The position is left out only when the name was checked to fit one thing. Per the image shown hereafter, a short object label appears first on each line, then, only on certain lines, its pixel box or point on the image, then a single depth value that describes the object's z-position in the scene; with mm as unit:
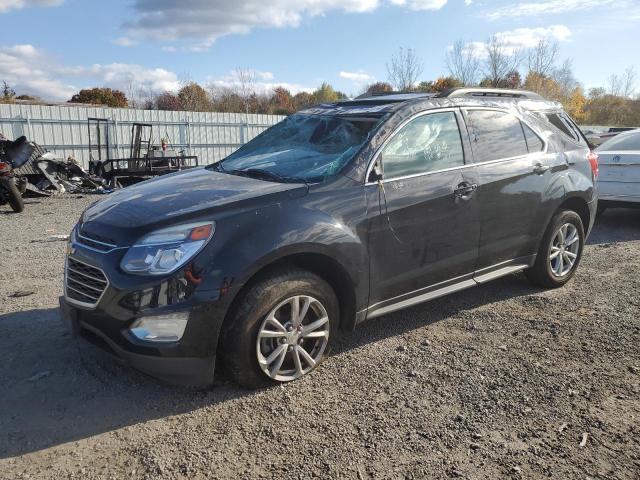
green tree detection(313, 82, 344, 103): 62009
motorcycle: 10391
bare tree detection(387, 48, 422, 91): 30266
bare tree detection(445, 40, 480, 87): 30594
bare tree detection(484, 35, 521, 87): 30438
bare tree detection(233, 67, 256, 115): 37344
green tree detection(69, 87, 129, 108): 49062
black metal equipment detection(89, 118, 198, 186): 14883
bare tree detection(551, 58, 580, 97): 44038
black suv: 2955
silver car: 8094
